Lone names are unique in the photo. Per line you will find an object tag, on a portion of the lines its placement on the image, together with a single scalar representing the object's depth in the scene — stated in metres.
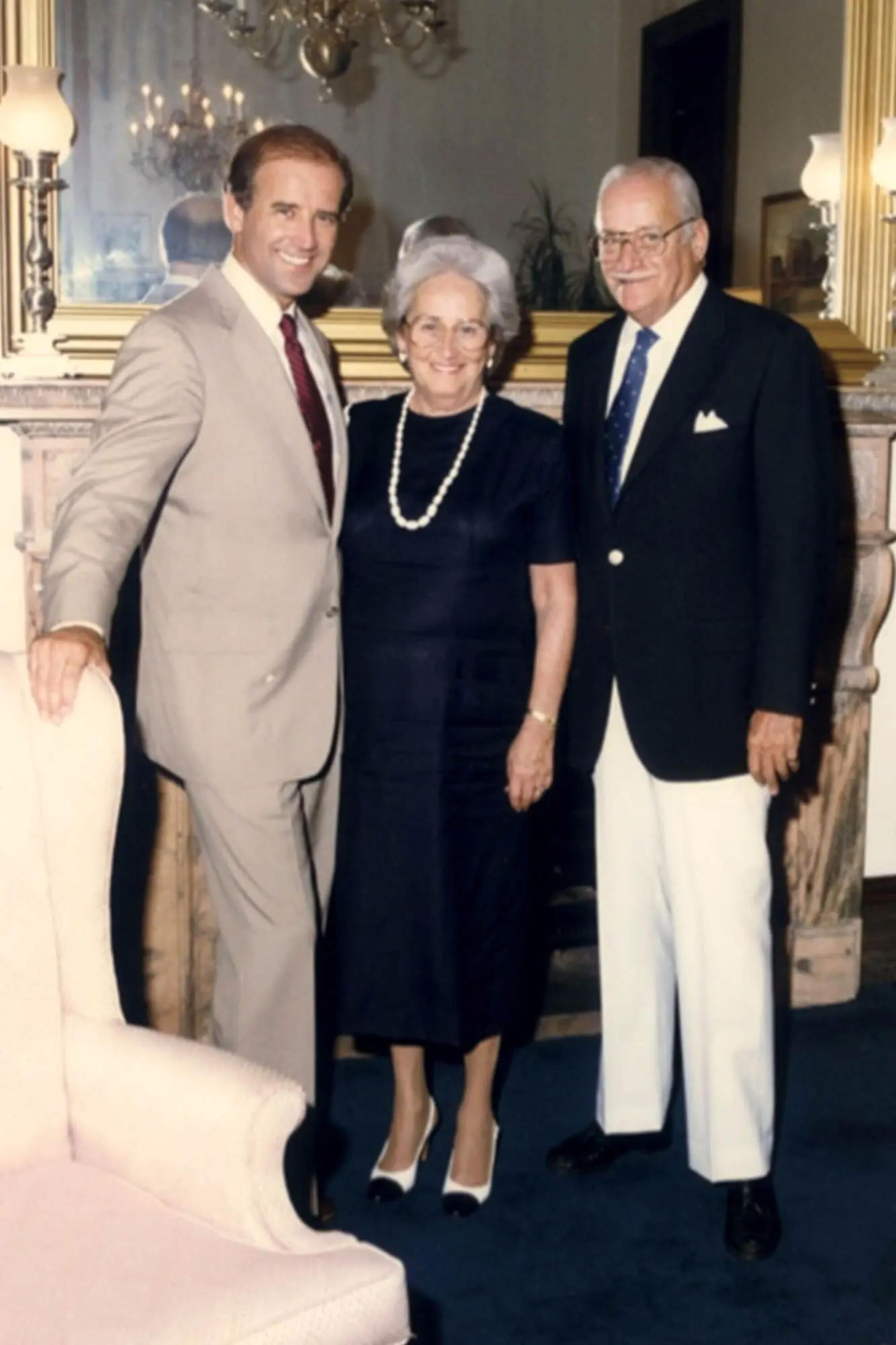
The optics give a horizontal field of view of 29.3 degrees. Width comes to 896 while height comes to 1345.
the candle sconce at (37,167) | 3.20
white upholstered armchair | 1.73
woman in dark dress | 2.71
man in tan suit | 2.45
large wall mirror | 3.34
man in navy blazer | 2.68
